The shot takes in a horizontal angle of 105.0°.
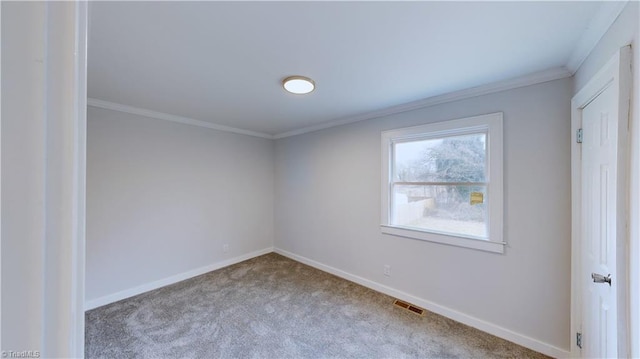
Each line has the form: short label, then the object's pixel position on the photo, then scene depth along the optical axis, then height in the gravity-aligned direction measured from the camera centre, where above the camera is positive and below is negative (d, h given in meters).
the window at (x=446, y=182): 2.22 -0.03
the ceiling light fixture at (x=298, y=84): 2.06 +0.84
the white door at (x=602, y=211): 1.14 -0.18
